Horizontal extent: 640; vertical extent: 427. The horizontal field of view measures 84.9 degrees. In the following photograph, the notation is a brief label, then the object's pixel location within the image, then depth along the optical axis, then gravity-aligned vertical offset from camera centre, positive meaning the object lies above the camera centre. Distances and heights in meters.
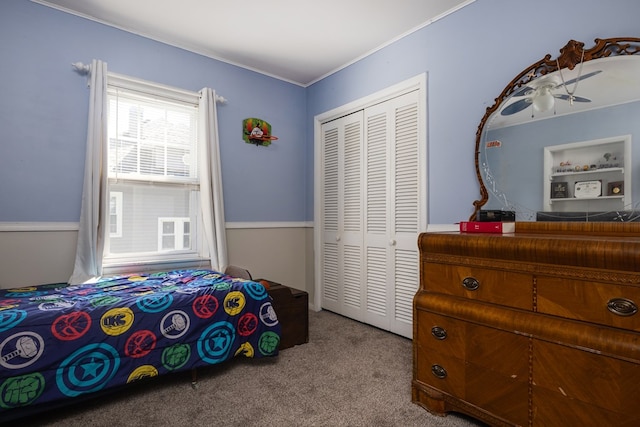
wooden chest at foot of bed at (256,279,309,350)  2.63 -0.71
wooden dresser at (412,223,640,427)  1.28 -0.45
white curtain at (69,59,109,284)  2.55 +0.24
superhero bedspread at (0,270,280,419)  1.63 -0.60
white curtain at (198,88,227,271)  3.09 +0.35
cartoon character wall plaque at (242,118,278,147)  3.47 +0.90
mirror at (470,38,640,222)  1.78 +0.47
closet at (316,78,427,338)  2.88 +0.10
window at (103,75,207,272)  2.78 +0.37
